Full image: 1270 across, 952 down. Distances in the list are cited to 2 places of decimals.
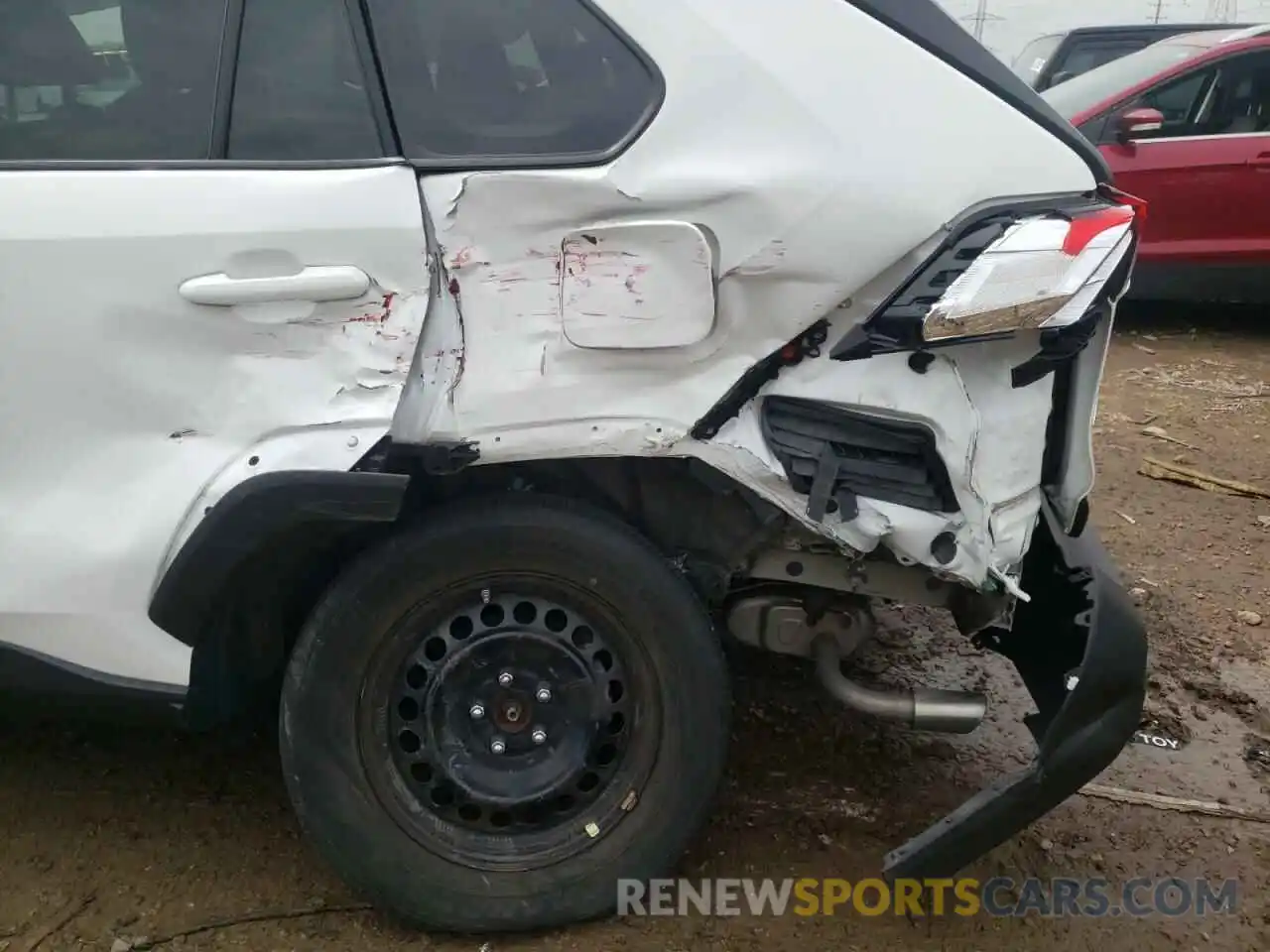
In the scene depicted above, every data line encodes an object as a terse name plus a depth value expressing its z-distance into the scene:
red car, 6.74
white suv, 1.97
